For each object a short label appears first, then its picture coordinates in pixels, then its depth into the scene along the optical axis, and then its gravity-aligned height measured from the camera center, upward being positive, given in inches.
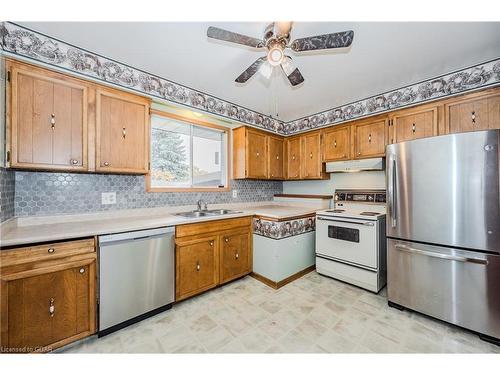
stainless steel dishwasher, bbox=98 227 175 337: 66.4 -31.0
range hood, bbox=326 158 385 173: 109.7 +13.3
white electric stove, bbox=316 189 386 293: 95.9 -27.0
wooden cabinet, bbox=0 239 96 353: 52.1 -31.7
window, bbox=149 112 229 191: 105.7 +20.0
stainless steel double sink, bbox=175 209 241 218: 102.8 -12.7
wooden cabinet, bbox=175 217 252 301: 85.8 -30.7
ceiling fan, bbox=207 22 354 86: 54.4 +41.6
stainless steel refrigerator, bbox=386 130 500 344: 65.5 -14.8
